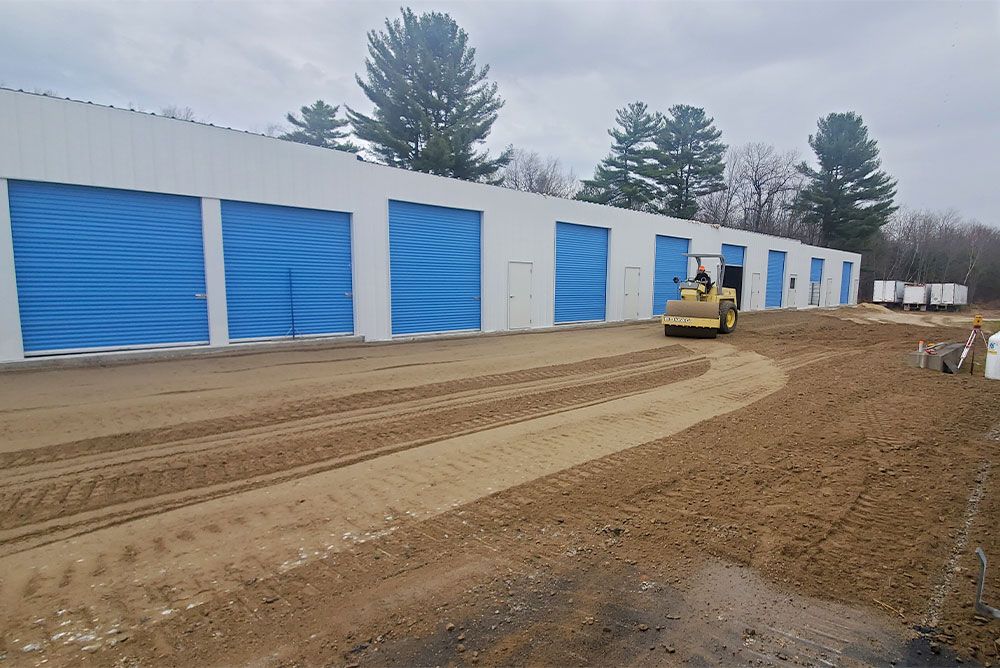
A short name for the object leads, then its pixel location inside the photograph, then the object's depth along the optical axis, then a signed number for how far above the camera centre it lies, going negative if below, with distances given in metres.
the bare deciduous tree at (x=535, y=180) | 50.72 +9.98
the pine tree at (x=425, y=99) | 29.25 +10.39
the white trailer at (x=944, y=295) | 42.81 -0.96
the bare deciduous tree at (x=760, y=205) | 54.75 +8.29
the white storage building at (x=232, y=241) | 10.56 +0.95
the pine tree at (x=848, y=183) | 47.09 +9.09
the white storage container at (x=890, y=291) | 45.34 -0.73
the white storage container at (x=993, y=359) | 10.66 -1.56
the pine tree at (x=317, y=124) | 36.59 +10.87
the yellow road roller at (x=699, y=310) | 16.94 -0.98
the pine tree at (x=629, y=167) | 42.34 +9.40
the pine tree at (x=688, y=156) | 43.16 +10.47
